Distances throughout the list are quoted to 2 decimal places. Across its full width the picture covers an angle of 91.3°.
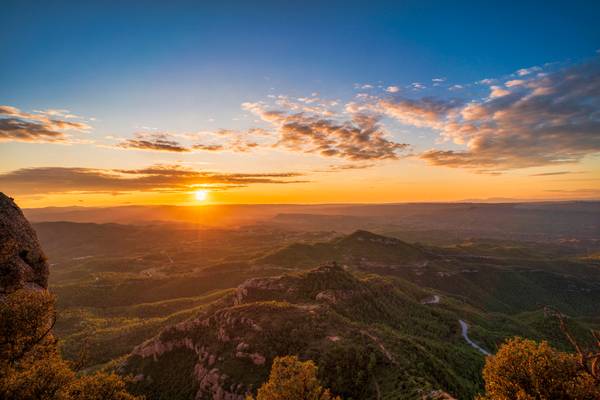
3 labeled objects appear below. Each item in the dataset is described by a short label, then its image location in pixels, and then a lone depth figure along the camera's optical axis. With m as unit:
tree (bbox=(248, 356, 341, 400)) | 32.62
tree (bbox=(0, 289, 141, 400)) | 24.72
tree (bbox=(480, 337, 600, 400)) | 28.08
